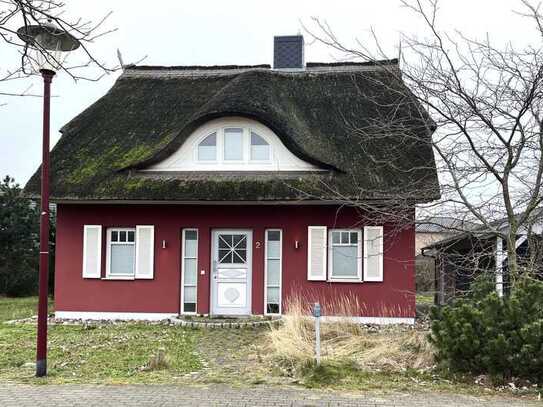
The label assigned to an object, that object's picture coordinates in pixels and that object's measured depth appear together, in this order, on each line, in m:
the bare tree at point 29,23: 4.47
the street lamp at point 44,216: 7.35
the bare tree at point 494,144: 8.62
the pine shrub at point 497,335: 6.90
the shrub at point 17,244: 21.86
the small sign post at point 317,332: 7.59
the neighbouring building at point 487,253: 9.10
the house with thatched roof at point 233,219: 13.34
